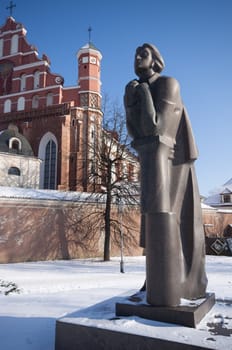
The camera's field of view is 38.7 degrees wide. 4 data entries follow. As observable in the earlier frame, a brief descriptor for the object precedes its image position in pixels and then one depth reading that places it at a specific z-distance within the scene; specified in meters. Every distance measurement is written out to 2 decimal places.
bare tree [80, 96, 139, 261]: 21.08
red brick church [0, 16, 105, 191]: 34.56
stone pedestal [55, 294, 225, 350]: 3.33
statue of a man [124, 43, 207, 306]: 4.23
